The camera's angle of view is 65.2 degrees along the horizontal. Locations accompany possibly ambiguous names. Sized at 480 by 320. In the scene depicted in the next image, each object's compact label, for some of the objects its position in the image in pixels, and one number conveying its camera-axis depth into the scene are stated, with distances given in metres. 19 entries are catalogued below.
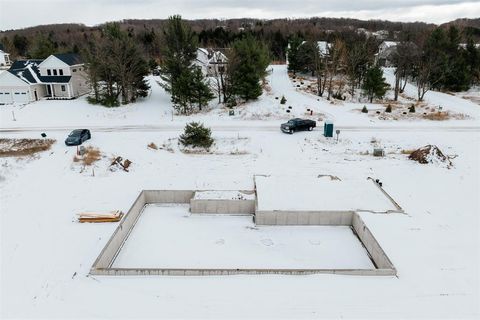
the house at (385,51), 72.65
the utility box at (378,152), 28.23
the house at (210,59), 52.08
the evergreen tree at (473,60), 54.44
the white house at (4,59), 78.91
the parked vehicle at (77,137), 28.75
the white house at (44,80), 43.00
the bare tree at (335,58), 47.69
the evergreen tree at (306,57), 57.05
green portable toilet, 31.27
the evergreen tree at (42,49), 56.91
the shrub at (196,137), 29.39
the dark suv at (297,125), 32.47
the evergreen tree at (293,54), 60.59
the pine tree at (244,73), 40.53
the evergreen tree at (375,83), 43.69
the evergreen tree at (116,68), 41.01
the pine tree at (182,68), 38.75
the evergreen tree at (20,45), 93.01
